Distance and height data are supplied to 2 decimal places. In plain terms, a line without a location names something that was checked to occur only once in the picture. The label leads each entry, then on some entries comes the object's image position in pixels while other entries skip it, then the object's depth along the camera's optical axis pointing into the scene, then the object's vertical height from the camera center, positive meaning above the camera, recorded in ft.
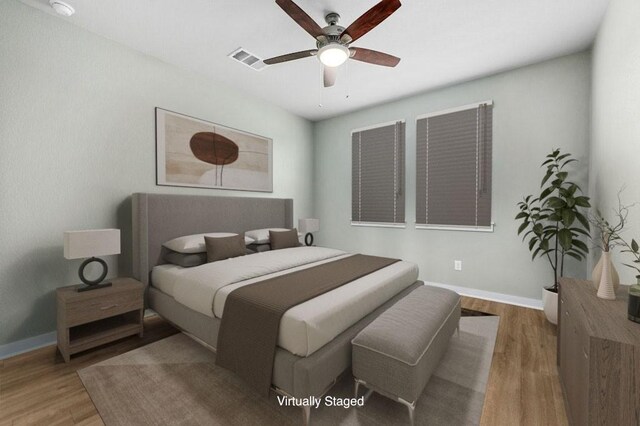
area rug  5.12 -4.01
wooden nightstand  6.93 -2.94
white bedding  5.17 -2.10
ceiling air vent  9.64 +5.52
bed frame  4.95 -1.48
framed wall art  10.42 +2.27
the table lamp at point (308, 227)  14.82 -1.13
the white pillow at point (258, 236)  11.70 -1.27
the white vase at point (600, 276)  4.80 -1.27
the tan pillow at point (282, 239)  11.84 -1.44
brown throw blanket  5.32 -2.40
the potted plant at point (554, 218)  8.54 -0.35
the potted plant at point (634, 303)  3.74 -1.34
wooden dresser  3.24 -2.01
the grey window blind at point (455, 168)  11.59 +1.78
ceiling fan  5.97 +4.35
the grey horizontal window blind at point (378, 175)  14.01 +1.73
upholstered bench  4.75 -2.70
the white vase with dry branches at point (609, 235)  4.75 -0.60
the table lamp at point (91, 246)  7.03 -1.06
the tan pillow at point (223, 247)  9.39 -1.46
